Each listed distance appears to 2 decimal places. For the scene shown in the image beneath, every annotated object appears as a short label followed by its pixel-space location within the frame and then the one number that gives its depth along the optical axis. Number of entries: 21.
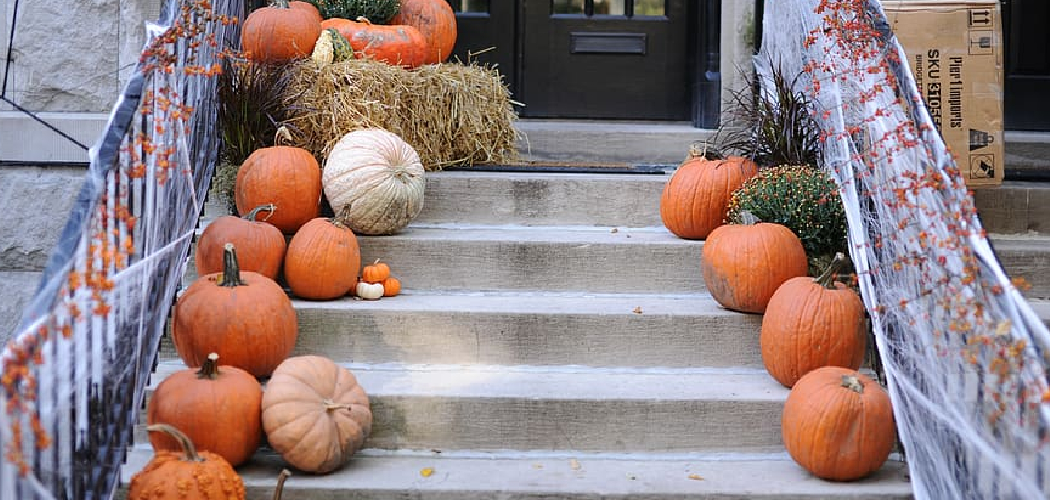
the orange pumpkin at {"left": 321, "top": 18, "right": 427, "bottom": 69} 4.71
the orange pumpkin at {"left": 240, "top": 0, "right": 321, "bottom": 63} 4.39
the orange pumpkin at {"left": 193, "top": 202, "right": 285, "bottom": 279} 3.45
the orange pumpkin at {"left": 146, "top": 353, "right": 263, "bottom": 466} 2.78
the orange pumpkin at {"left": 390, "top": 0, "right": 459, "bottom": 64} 5.05
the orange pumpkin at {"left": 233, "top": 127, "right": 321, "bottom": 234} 3.73
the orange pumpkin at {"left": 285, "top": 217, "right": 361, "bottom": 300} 3.51
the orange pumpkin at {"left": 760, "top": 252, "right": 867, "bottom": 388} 3.20
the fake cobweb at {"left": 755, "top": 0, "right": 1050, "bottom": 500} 2.39
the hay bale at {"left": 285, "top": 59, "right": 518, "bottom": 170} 4.17
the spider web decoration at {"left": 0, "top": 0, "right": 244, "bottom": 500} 2.23
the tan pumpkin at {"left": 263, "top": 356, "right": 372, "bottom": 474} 2.83
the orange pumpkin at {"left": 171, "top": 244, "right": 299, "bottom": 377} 3.08
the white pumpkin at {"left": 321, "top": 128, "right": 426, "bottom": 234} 3.79
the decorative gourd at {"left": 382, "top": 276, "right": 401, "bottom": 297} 3.69
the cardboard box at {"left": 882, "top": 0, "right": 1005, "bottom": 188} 3.73
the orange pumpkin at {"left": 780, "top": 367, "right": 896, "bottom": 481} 2.87
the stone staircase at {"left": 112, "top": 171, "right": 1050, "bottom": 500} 2.95
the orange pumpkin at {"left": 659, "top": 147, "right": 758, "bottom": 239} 3.90
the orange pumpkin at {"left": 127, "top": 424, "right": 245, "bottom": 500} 2.55
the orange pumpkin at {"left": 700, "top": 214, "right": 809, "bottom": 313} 3.48
